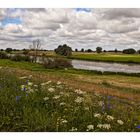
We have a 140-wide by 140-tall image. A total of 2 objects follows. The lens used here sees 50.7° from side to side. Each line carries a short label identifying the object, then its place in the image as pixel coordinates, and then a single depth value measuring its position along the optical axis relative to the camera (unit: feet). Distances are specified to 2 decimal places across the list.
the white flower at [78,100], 6.91
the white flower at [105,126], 6.27
